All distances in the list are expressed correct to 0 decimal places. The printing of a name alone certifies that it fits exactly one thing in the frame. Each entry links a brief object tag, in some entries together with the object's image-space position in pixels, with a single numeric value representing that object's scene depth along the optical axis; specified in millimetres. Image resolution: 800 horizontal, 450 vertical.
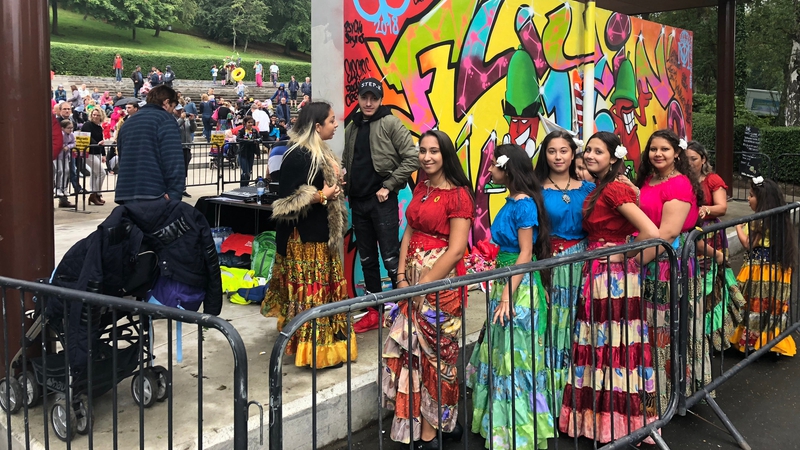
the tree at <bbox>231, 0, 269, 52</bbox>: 73812
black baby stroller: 3951
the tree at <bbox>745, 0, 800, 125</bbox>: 26328
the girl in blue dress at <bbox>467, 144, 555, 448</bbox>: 4098
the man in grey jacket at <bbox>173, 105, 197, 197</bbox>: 20859
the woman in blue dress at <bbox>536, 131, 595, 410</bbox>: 4426
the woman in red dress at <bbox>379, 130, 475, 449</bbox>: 4066
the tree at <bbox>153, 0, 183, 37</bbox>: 67562
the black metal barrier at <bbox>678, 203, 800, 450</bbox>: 5434
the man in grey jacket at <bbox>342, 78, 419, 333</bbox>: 5926
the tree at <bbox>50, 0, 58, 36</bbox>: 59719
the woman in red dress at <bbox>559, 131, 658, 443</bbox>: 4367
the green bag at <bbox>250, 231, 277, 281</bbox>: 6906
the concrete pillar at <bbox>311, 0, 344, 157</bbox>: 6506
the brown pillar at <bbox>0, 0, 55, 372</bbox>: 4477
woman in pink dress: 4586
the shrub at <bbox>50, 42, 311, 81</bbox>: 46375
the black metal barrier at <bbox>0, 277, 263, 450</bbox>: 3793
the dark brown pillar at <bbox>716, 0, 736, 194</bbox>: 13203
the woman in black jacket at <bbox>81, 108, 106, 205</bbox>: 13438
